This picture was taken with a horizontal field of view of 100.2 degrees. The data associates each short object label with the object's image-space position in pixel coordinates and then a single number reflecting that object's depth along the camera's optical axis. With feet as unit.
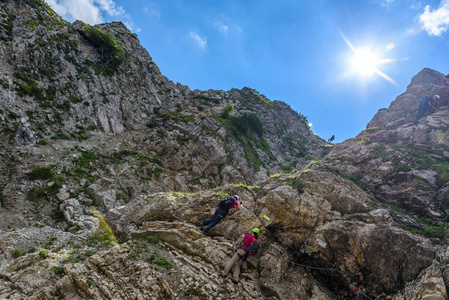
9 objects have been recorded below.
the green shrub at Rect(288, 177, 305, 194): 51.81
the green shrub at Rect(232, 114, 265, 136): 186.91
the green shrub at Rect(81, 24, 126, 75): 147.43
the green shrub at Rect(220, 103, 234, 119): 189.22
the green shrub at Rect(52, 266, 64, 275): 29.37
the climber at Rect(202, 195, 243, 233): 42.73
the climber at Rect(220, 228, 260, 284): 33.63
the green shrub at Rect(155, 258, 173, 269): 32.81
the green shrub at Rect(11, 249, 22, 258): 35.32
